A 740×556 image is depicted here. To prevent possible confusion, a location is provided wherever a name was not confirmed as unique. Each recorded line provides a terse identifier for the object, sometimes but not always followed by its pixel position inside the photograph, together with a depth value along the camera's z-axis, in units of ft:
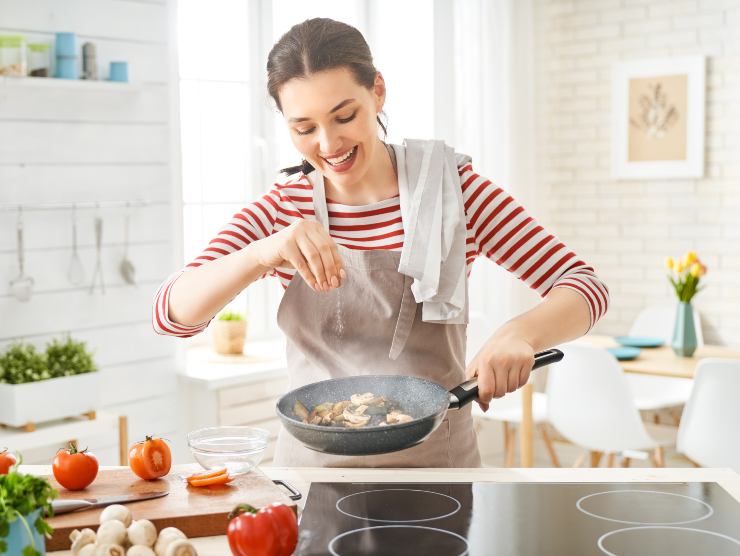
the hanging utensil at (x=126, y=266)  11.85
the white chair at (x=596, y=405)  12.25
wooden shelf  10.36
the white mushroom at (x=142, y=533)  4.13
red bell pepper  4.03
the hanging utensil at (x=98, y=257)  11.51
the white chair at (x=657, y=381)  13.89
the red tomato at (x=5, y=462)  4.94
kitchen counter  5.40
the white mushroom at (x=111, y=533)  4.08
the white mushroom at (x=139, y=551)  3.99
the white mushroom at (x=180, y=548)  4.03
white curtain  15.60
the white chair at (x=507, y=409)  14.05
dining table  12.10
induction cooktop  4.35
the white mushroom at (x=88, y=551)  3.99
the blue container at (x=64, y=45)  10.86
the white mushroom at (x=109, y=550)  3.99
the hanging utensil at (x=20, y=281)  10.72
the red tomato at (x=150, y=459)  5.07
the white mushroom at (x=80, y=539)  4.07
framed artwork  15.28
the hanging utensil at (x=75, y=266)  11.35
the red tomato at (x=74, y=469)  4.94
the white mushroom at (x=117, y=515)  4.31
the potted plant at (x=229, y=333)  13.12
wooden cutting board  4.49
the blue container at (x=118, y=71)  11.46
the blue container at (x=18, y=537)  3.76
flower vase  12.75
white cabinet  12.17
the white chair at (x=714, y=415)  10.96
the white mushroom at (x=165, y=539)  4.10
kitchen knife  4.59
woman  5.65
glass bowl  5.20
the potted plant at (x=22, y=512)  3.71
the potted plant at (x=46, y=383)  9.88
